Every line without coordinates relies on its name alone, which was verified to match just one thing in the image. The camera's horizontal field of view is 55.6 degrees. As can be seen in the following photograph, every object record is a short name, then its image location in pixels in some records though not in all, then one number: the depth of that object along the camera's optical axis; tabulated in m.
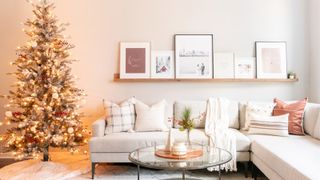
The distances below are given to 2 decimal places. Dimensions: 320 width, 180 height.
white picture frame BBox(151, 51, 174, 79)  4.59
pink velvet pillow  3.72
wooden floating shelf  4.53
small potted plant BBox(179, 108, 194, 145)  2.98
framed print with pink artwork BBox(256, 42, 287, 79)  4.54
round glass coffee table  2.53
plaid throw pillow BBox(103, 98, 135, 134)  3.95
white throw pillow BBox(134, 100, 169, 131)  3.98
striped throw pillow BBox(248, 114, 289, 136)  3.63
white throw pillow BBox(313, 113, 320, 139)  3.42
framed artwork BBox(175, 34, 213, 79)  4.56
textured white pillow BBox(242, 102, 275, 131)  3.98
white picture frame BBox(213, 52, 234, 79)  4.56
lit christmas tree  3.84
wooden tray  2.72
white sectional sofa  2.92
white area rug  3.61
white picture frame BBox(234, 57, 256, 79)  4.57
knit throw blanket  3.58
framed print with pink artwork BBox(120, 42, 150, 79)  4.59
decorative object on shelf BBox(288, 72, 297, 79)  4.49
